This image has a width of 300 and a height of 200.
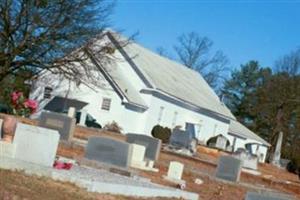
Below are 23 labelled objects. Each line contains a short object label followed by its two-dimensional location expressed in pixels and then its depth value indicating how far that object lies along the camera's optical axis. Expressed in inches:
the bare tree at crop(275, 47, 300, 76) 3162.2
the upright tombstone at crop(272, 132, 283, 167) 2372.0
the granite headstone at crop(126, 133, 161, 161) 979.9
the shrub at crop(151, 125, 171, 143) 1934.1
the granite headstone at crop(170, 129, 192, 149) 1672.0
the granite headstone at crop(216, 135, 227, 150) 2230.3
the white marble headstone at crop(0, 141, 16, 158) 550.0
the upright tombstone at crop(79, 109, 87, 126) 1866.4
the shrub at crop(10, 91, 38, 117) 1497.3
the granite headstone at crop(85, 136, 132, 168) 772.0
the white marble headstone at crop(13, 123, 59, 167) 550.9
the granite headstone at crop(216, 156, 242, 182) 1013.8
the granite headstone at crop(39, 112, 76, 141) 1047.6
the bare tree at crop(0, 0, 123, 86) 1373.0
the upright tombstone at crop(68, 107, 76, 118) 1452.8
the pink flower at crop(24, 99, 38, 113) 1503.7
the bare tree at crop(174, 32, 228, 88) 3786.9
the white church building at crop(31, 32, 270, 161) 1908.2
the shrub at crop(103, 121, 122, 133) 1856.5
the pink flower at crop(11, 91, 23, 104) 1504.7
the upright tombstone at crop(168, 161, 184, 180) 815.7
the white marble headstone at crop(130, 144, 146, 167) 901.8
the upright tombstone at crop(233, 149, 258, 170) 1535.4
